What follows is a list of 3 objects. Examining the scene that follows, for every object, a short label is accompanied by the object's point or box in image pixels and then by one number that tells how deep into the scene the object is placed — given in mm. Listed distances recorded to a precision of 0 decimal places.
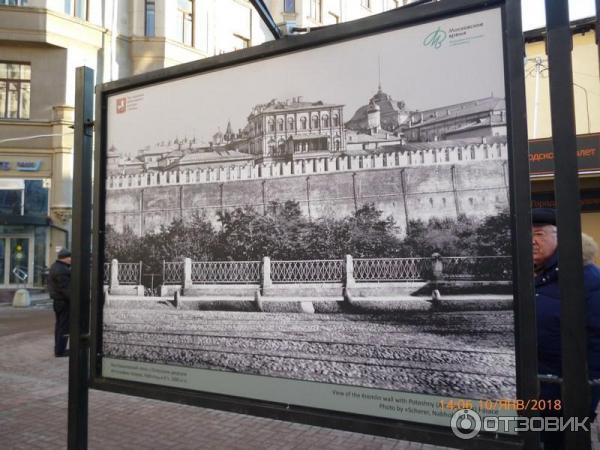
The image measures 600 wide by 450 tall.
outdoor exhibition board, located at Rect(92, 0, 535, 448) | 1993
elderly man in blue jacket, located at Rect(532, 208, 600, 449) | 2771
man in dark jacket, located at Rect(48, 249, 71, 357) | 8406
